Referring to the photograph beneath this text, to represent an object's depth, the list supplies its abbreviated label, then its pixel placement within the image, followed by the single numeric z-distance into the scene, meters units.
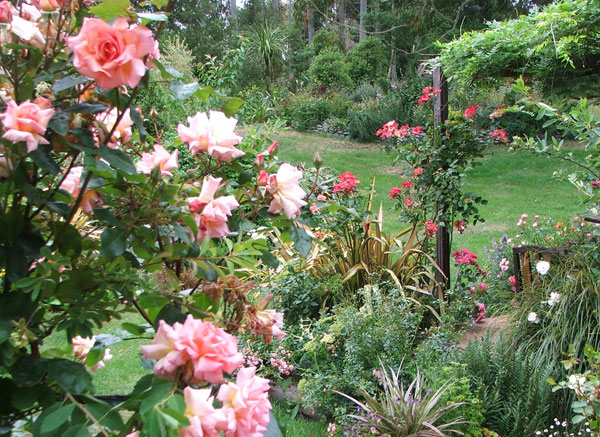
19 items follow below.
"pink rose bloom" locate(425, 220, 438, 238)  3.79
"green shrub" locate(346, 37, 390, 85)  17.02
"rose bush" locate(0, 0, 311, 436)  0.65
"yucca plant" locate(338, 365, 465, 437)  2.32
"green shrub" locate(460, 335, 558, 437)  2.41
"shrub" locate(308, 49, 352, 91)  15.70
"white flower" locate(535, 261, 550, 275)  3.10
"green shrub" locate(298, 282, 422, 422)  2.82
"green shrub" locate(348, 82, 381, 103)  14.18
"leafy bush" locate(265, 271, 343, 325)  3.66
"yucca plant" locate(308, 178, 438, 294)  3.95
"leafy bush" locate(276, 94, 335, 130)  13.55
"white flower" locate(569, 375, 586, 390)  2.01
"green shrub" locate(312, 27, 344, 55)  18.71
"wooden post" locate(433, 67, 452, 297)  3.92
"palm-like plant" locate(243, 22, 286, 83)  16.36
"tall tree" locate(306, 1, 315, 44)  22.08
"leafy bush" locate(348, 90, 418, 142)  12.02
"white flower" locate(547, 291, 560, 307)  2.88
